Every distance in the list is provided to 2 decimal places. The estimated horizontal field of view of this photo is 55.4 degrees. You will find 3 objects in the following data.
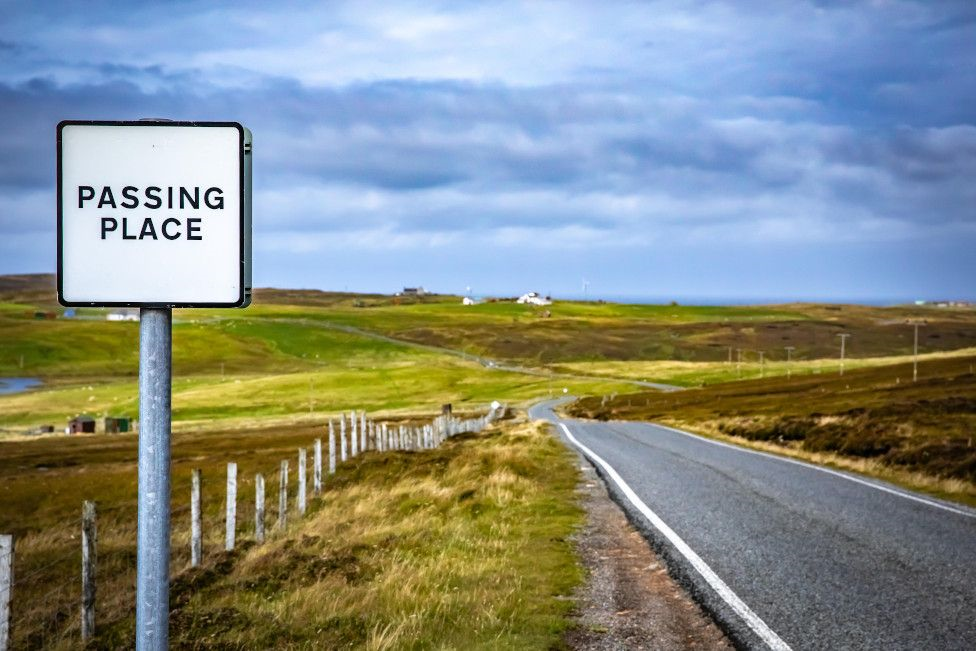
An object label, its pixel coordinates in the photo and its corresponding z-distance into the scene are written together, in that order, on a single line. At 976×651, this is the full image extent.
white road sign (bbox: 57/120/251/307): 3.79
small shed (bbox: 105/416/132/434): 83.75
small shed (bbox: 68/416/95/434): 82.19
